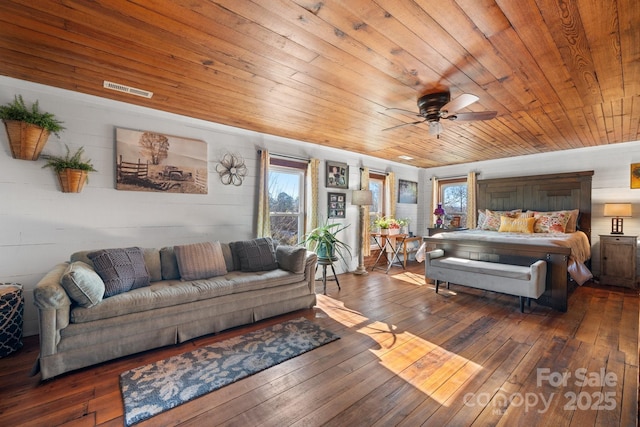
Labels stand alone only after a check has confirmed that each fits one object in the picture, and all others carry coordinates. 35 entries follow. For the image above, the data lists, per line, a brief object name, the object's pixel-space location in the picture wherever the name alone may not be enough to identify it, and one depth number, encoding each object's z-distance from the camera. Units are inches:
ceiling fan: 100.0
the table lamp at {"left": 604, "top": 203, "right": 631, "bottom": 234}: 167.4
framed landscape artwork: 119.7
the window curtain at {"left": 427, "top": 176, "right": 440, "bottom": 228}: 268.4
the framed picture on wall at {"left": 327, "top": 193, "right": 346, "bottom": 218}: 199.8
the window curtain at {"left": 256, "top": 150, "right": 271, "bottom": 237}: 156.9
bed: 133.2
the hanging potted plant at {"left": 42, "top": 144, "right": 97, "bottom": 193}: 104.0
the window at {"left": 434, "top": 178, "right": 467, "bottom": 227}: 257.6
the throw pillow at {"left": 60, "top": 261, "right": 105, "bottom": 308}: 80.9
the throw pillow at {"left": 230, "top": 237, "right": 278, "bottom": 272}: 130.6
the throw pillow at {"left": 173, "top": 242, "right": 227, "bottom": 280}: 114.4
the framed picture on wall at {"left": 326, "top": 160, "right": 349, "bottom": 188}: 198.2
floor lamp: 199.2
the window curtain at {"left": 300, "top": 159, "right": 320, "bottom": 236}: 185.3
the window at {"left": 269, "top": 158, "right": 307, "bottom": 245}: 175.2
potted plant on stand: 163.3
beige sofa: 78.8
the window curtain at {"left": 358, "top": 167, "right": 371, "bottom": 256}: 215.3
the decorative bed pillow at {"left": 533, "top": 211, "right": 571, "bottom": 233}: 181.5
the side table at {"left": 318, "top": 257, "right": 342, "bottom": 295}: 160.8
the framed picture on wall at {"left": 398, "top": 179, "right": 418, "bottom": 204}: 259.3
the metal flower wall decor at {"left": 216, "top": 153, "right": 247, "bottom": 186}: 147.9
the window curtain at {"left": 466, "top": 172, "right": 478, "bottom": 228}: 239.1
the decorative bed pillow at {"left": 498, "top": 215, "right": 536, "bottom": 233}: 187.6
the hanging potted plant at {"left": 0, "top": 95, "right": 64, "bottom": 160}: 92.2
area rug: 70.2
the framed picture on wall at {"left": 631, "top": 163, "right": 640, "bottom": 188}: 174.1
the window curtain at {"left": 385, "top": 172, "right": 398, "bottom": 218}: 242.4
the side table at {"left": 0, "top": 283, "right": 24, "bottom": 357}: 88.4
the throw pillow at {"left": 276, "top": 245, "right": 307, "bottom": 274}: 130.4
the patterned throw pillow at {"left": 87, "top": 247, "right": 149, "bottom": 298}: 93.7
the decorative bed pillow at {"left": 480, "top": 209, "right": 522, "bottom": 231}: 207.2
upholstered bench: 127.4
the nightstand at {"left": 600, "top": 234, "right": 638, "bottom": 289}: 167.2
